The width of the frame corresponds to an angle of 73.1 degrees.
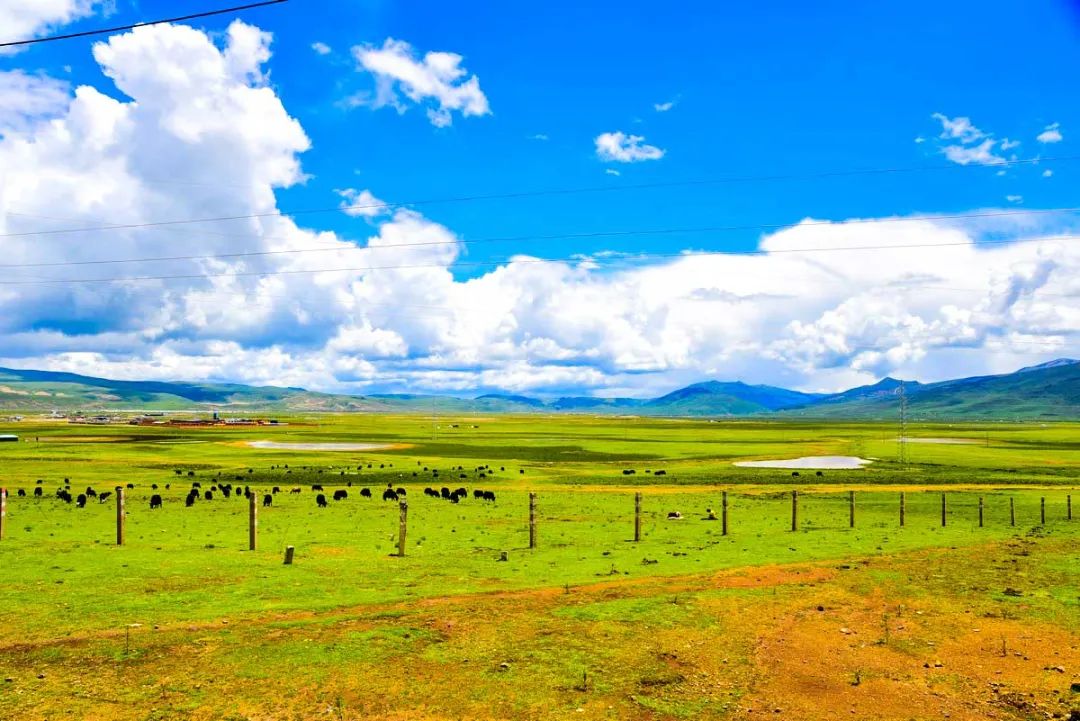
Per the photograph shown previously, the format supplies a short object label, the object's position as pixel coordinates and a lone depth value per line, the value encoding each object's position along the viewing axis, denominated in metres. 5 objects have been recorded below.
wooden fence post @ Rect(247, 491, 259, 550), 32.44
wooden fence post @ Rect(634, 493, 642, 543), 36.03
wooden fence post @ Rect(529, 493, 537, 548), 33.53
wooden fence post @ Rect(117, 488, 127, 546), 32.47
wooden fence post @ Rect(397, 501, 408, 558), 30.55
